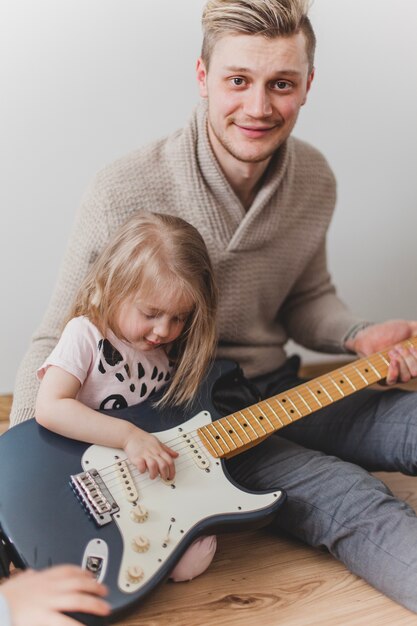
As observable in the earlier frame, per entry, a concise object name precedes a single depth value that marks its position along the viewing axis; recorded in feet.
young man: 3.43
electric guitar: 2.91
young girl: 3.20
